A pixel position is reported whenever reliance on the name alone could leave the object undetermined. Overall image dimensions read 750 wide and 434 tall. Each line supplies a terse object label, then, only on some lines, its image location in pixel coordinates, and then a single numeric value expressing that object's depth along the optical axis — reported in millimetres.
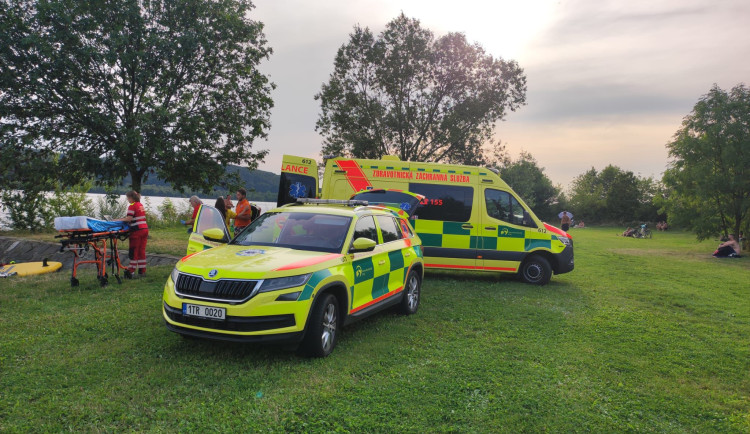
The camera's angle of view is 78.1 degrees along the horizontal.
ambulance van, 10055
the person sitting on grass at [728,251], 19406
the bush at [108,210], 19328
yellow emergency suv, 4211
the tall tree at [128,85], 12766
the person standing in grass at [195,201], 9242
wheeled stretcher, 7127
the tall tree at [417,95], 23578
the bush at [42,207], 16703
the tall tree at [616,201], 59031
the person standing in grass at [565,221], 20303
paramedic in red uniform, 8406
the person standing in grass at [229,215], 10475
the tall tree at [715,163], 21127
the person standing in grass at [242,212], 9656
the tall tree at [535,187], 45969
